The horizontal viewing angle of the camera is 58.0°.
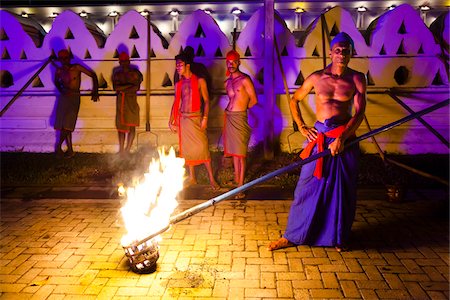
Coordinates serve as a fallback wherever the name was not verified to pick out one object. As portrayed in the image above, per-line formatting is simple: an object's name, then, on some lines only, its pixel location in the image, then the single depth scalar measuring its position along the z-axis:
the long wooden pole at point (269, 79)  8.33
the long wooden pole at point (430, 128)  6.70
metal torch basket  4.32
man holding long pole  4.72
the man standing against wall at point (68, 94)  9.23
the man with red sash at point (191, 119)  7.15
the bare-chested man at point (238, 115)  6.95
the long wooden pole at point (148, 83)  9.15
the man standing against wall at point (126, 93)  9.13
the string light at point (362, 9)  13.51
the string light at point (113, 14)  14.16
